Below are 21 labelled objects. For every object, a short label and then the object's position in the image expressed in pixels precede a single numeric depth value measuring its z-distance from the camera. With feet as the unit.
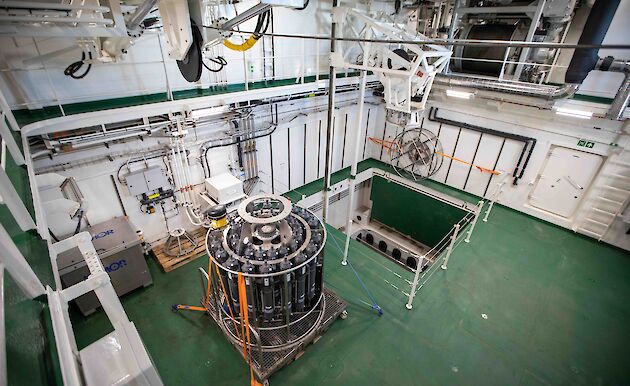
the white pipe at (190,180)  21.43
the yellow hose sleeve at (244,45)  14.93
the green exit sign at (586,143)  23.68
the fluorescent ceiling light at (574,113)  21.15
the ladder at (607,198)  22.88
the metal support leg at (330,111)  19.39
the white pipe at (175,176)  20.99
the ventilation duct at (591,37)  18.19
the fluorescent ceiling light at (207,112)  19.24
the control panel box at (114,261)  16.43
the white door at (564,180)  24.64
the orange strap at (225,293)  14.09
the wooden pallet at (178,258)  21.31
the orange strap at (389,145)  31.47
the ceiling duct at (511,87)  21.36
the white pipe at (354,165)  19.48
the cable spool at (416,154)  33.12
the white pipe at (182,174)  21.12
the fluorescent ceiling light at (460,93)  25.16
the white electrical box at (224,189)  21.36
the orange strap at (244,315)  12.53
